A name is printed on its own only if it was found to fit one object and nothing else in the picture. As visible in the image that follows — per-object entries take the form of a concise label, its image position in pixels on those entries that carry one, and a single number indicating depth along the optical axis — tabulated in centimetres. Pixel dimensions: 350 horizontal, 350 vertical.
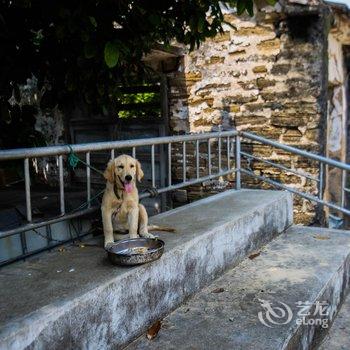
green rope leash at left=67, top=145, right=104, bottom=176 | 261
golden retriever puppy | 255
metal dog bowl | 226
